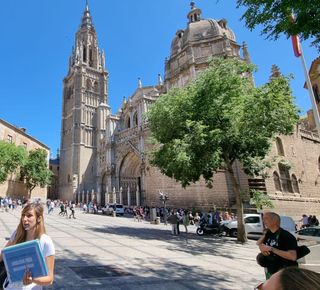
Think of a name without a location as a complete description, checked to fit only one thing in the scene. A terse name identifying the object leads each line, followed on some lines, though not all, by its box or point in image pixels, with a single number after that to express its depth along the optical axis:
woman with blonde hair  2.12
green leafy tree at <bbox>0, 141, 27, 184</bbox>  25.55
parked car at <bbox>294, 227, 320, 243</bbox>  6.81
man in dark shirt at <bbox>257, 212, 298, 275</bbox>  2.72
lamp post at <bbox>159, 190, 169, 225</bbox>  18.05
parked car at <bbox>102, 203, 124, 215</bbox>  25.83
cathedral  20.62
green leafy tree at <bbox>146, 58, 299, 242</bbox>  10.14
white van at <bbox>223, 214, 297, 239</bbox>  12.74
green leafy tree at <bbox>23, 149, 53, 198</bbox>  31.69
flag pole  8.10
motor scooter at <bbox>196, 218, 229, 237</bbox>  13.24
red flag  8.40
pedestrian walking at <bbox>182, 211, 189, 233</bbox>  13.81
